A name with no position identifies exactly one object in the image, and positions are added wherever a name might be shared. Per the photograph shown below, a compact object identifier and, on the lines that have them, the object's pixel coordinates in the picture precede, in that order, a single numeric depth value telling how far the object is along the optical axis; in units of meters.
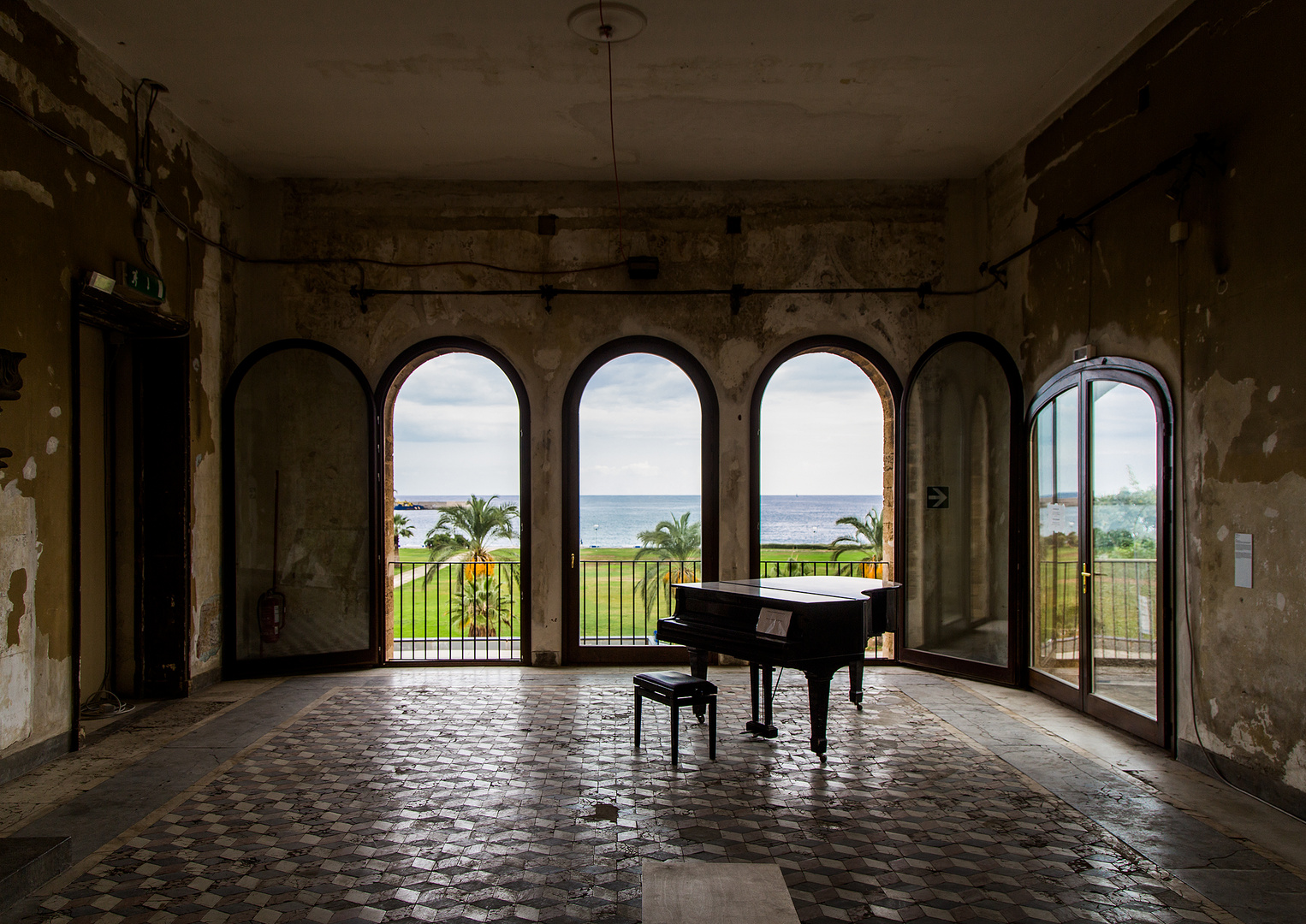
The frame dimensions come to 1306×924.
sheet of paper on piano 4.23
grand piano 4.23
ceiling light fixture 4.52
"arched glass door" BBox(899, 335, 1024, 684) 6.23
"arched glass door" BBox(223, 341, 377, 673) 6.64
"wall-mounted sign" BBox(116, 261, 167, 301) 5.10
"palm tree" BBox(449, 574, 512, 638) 10.91
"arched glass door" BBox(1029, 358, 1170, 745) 4.64
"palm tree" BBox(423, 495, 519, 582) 11.98
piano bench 4.36
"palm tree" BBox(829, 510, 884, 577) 11.92
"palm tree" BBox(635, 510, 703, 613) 8.88
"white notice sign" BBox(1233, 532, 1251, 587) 3.93
